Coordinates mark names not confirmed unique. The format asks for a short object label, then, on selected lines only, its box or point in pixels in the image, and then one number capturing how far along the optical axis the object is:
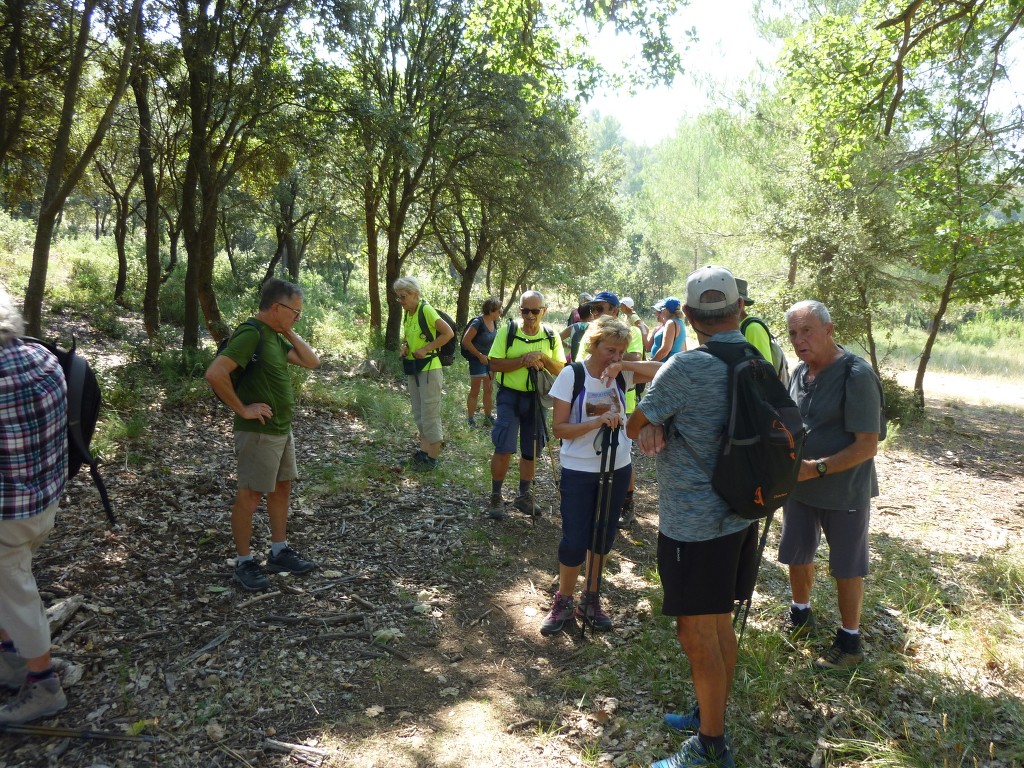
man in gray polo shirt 3.32
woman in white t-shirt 3.82
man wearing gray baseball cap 2.59
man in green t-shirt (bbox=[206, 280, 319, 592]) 4.02
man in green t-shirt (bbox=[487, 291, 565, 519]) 5.68
